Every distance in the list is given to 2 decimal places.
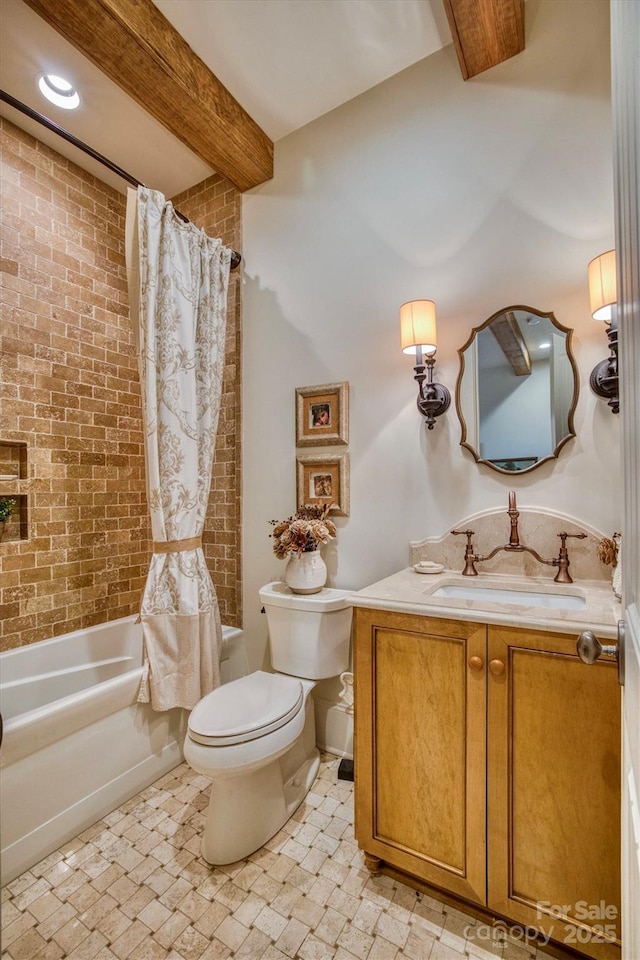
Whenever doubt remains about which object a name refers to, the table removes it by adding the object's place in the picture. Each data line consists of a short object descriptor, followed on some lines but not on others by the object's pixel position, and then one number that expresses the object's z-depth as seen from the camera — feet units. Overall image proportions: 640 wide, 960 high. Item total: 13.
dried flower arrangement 6.44
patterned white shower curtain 6.57
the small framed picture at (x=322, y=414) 7.06
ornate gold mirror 5.52
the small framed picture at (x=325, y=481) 7.07
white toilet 4.91
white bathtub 5.00
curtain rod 5.86
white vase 6.53
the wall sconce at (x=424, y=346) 5.97
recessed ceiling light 6.63
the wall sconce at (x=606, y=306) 4.86
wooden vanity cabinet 3.77
